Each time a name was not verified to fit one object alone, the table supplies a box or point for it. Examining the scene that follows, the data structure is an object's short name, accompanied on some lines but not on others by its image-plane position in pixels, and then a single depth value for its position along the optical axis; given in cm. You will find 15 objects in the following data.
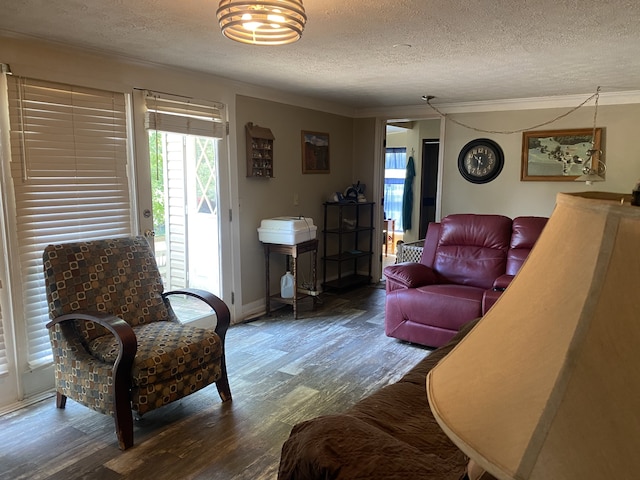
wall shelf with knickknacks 429
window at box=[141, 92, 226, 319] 406
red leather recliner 355
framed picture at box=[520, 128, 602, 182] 468
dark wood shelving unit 554
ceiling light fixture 177
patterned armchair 235
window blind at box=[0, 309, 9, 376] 271
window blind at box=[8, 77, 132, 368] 271
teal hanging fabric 800
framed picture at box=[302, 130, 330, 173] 509
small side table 438
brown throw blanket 111
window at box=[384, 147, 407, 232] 848
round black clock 517
